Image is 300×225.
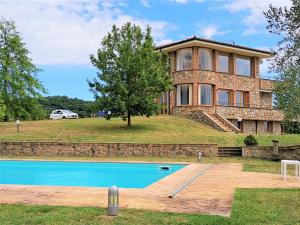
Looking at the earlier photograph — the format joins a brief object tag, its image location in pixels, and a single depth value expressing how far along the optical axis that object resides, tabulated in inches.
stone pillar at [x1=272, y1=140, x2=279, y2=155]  916.0
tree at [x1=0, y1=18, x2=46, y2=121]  1604.3
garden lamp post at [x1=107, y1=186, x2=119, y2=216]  325.4
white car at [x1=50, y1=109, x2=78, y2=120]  1993.1
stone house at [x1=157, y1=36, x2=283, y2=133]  1581.0
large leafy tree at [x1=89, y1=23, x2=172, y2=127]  1223.5
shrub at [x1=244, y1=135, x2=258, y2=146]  990.4
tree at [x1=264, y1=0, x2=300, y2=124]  764.6
